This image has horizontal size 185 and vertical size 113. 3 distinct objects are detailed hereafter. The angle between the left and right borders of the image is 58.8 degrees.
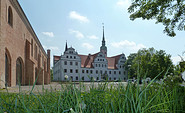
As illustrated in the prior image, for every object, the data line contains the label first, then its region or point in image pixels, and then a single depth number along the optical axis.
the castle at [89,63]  58.06
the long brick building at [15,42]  14.20
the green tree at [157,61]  40.55
